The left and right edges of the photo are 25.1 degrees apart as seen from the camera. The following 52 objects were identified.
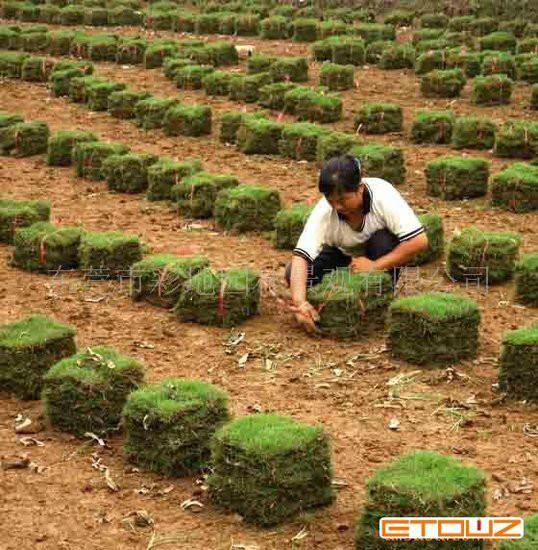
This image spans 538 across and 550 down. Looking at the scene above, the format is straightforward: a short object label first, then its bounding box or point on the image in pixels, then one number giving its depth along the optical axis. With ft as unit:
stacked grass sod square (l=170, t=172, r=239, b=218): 35.94
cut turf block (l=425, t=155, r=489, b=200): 36.47
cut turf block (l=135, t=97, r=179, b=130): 47.16
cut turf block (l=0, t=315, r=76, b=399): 23.35
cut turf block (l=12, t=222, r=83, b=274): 31.30
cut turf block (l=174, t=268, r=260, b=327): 27.25
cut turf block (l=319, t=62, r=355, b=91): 51.67
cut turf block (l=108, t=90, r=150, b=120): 49.52
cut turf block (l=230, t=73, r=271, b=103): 50.47
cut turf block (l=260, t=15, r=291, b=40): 65.10
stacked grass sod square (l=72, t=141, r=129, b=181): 40.81
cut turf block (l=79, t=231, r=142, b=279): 30.63
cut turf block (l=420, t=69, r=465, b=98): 49.34
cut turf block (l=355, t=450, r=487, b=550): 16.71
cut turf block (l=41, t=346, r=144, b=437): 21.71
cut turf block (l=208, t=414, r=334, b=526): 18.28
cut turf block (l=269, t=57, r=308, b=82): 52.95
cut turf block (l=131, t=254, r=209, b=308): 28.48
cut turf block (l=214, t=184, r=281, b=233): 34.22
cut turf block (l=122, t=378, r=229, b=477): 20.07
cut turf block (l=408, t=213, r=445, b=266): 31.14
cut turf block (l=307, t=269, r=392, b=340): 25.89
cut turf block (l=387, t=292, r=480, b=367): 24.44
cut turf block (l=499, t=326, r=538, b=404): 22.59
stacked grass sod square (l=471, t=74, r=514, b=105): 47.67
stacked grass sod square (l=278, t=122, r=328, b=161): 41.29
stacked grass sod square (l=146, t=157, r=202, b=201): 37.81
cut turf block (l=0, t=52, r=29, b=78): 57.93
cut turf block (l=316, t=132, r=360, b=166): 39.65
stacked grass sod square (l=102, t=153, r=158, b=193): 39.01
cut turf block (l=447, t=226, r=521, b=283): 29.50
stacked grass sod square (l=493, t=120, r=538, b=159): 40.27
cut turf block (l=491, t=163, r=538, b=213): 34.83
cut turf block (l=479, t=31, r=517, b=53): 57.21
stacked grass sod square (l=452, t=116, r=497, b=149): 41.60
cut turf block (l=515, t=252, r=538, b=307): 27.96
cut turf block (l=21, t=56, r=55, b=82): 56.95
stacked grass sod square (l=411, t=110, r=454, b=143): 42.80
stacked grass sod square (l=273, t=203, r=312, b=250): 32.12
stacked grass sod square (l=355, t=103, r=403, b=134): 44.45
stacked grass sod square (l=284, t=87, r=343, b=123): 45.98
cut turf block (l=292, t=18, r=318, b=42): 63.93
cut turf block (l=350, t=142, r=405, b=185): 37.58
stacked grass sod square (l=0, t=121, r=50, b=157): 44.47
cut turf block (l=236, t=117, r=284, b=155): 42.68
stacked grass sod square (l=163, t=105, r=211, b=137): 45.65
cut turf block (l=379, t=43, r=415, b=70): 55.93
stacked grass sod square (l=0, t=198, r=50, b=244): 33.47
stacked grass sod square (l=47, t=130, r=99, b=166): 42.93
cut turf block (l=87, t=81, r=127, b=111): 50.75
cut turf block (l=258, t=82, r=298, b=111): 48.52
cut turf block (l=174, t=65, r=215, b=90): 53.57
